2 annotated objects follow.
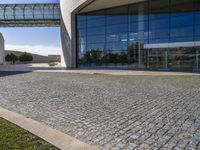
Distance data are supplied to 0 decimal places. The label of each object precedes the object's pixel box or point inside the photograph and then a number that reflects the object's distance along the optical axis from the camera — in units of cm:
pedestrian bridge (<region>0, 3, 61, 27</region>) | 2816
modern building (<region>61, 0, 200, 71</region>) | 1801
